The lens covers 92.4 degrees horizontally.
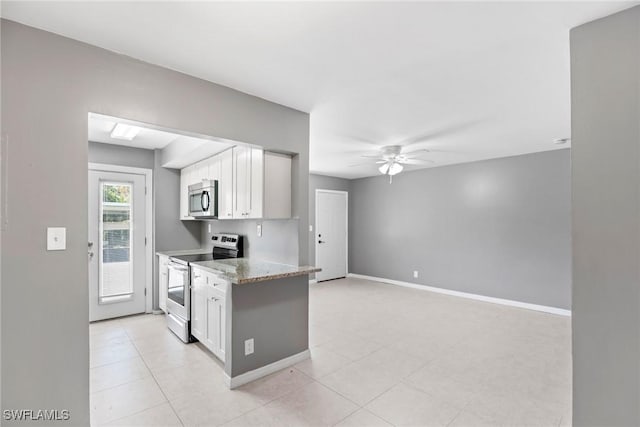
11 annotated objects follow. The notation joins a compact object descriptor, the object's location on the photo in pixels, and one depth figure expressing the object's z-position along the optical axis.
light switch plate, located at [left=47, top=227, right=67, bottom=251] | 1.73
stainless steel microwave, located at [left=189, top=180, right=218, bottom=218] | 3.73
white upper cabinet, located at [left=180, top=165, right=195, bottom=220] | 4.46
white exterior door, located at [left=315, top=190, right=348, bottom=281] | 6.92
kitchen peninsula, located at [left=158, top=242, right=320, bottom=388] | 2.56
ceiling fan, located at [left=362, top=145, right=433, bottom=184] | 4.51
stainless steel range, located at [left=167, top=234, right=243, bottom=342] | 3.37
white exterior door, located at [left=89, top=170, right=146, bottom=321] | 4.07
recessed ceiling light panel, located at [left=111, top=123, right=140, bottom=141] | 3.27
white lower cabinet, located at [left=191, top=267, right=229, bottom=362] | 2.75
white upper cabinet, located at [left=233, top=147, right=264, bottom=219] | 2.95
